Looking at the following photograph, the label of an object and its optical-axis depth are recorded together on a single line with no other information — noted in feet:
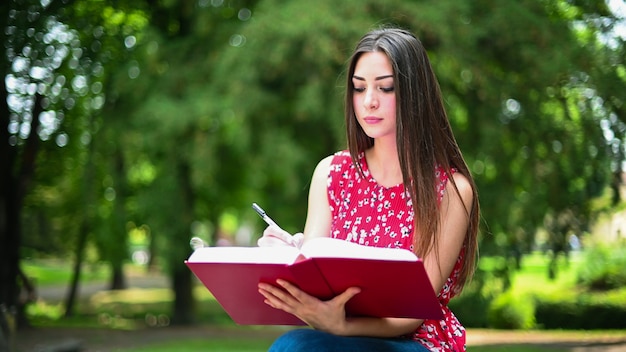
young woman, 6.74
